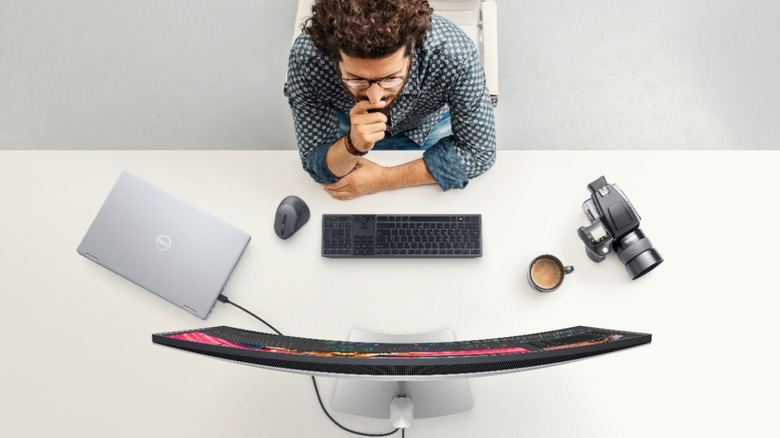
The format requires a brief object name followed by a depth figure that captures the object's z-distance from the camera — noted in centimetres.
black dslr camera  120
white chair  157
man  101
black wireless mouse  130
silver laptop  128
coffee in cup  126
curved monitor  84
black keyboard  130
